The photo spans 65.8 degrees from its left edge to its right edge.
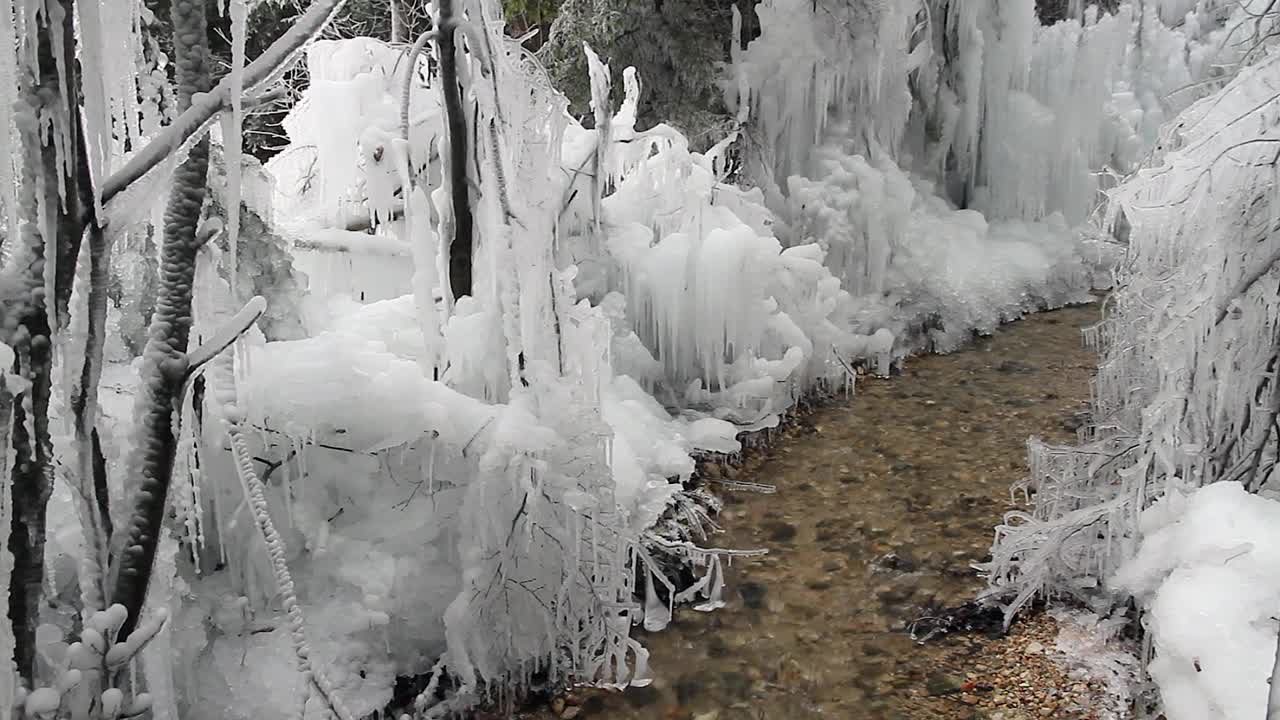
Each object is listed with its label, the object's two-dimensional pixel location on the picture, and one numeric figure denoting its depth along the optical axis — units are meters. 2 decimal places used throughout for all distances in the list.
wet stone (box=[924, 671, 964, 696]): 3.87
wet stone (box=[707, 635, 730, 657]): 4.19
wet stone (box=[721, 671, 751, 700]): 3.93
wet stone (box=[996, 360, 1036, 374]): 7.91
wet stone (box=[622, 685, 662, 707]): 3.85
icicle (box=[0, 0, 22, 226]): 1.80
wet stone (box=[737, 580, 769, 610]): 4.59
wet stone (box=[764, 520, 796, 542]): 5.26
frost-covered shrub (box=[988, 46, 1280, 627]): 3.27
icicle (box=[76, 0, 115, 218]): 2.01
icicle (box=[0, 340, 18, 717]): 1.98
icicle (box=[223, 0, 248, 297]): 2.04
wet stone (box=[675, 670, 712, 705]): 3.90
